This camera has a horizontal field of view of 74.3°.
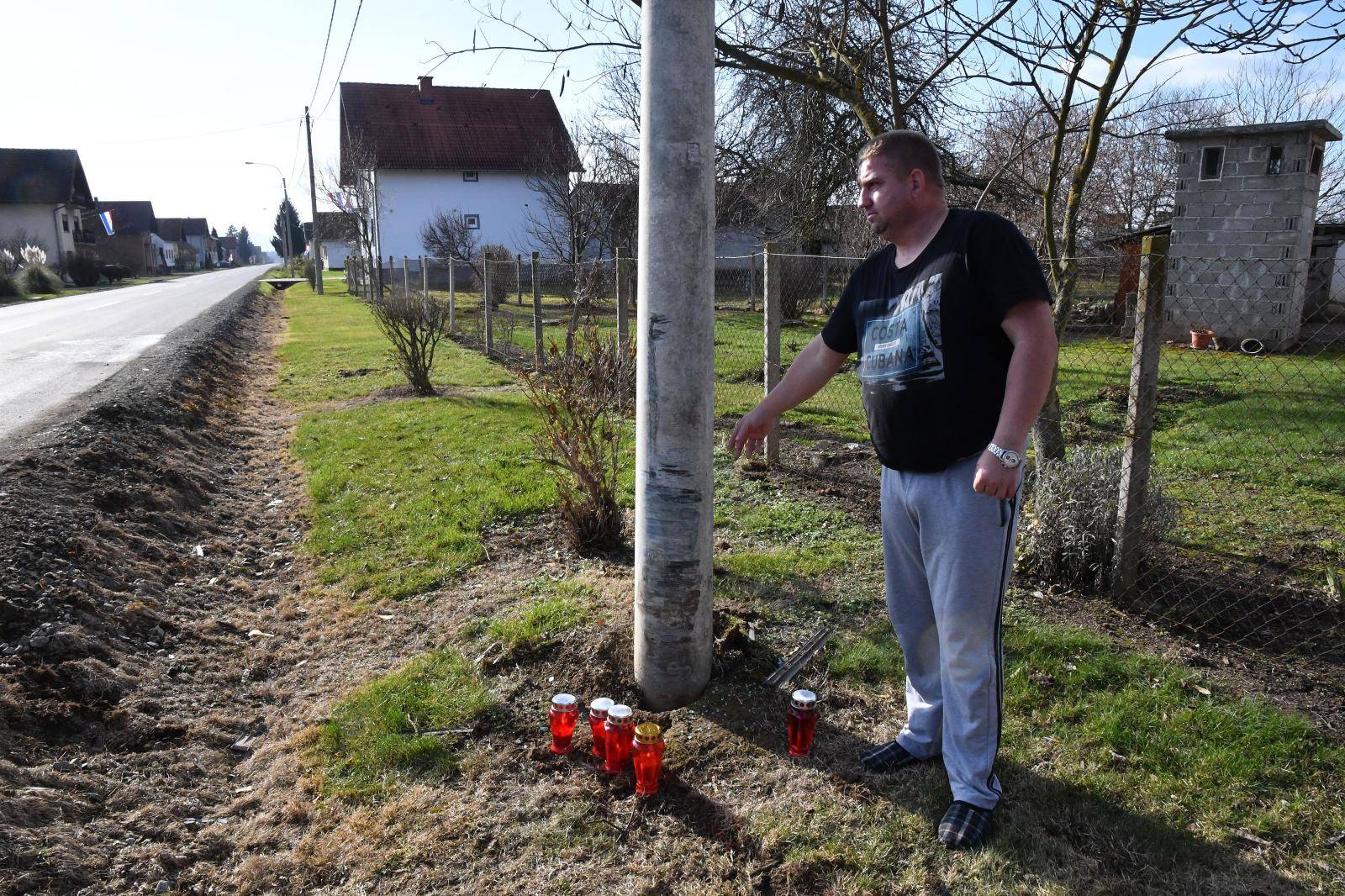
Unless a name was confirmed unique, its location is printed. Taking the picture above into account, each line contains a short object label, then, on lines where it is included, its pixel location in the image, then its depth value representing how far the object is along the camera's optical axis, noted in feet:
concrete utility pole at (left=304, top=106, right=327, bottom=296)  116.47
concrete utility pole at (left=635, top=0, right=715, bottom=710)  9.82
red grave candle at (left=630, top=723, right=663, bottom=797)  9.27
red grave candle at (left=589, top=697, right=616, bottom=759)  9.84
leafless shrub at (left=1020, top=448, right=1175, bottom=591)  14.35
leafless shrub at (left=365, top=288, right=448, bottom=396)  33.86
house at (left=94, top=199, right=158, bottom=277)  218.38
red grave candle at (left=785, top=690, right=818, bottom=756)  9.66
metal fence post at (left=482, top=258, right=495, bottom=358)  44.33
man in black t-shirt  7.60
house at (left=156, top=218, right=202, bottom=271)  285.23
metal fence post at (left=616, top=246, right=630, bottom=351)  29.07
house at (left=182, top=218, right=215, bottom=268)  351.56
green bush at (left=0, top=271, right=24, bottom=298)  104.22
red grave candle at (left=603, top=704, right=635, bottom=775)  9.63
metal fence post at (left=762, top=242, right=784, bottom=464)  22.07
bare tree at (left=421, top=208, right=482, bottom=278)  109.09
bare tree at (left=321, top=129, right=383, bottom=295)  116.57
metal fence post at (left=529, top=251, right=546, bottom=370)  37.46
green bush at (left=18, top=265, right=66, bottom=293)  112.27
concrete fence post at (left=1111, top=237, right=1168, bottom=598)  12.90
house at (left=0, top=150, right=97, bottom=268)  166.40
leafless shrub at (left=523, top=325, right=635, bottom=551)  16.38
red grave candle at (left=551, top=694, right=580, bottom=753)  10.10
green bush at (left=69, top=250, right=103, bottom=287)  142.20
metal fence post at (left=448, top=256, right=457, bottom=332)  50.91
